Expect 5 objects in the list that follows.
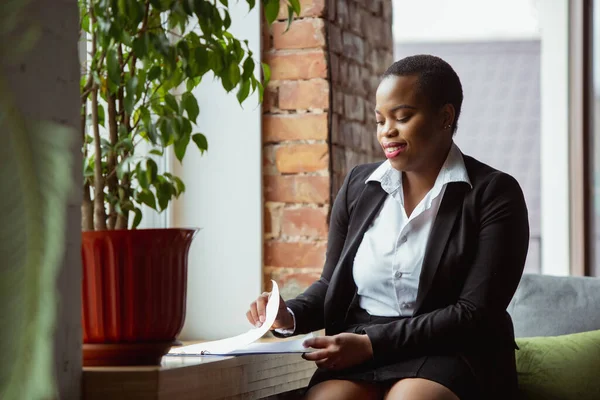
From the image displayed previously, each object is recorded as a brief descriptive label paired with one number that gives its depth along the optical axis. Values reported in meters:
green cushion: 3.20
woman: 2.90
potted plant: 2.68
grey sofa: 3.35
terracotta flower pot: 2.68
